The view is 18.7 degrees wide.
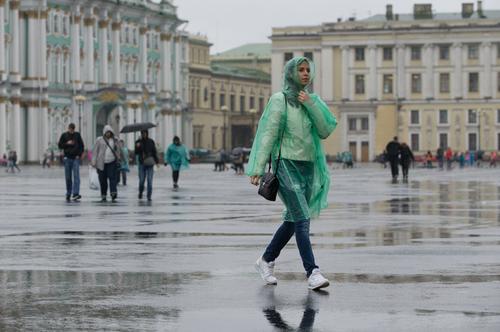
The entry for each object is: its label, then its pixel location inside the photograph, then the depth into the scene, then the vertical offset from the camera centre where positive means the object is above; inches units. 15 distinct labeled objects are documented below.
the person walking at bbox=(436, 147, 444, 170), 3732.0 -60.3
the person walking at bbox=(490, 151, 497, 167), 4549.2 -83.6
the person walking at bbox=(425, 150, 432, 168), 4146.2 -73.8
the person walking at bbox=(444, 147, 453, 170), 3841.0 -65.3
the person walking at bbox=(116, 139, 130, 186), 1467.5 -38.5
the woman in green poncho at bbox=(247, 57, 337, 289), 535.8 -5.6
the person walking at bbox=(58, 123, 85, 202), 1349.7 -13.5
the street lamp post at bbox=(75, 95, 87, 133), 4237.9 +92.2
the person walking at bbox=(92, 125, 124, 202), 1321.4 -22.0
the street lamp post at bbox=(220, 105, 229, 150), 6129.9 +12.4
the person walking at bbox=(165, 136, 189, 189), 1819.6 -27.3
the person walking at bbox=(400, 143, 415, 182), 2283.0 -36.0
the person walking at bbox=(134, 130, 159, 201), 1408.7 -19.9
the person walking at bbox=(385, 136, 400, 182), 2237.9 -31.6
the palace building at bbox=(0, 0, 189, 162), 4097.0 +197.0
